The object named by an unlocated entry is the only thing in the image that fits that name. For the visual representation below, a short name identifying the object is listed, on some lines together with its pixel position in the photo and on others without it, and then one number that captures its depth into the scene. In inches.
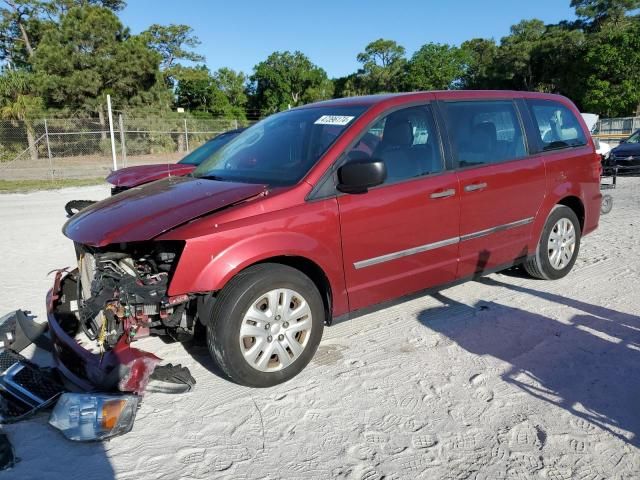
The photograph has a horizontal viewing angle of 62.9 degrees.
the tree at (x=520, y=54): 1996.3
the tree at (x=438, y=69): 2428.6
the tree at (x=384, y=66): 2642.7
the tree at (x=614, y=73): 1605.6
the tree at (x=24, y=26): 1493.6
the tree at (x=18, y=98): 1093.1
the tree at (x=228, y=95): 2213.3
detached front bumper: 122.9
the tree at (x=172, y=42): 2145.7
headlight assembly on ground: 114.0
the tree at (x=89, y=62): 1259.8
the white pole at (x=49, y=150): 732.7
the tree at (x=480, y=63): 2181.3
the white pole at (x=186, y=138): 922.6
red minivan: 127.6
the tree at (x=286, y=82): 2743.6
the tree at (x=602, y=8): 2007.9
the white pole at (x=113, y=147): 644.1
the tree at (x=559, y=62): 1813.5
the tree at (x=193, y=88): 2170.3
